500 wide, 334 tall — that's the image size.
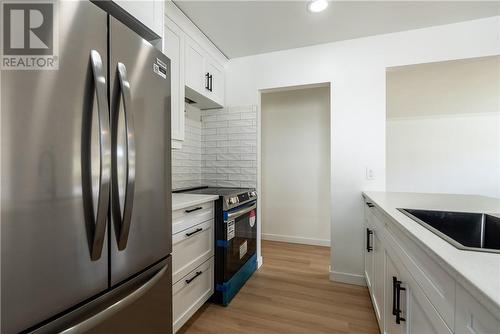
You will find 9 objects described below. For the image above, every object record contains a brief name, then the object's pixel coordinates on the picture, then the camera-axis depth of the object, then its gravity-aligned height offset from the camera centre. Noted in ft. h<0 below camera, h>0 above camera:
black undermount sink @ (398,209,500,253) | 4.11 -1.05
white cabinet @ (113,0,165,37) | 3.66 +2.60
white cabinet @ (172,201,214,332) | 5.28 -2.31
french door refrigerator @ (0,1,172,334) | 2.07 -0.20
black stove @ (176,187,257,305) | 6.82 -2.29
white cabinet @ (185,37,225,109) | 7.34 +3.07
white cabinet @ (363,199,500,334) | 1.88 -1.44
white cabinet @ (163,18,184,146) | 6.37 +2.73
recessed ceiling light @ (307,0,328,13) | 6.16 +4.31
